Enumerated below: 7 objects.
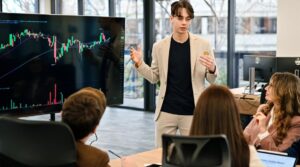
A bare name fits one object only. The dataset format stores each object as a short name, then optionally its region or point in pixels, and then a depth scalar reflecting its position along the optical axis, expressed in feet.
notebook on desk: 7.79
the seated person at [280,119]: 9.46
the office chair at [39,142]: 5.16
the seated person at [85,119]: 5.82
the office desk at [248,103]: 16.66
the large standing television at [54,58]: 9.07
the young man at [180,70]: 11.03
